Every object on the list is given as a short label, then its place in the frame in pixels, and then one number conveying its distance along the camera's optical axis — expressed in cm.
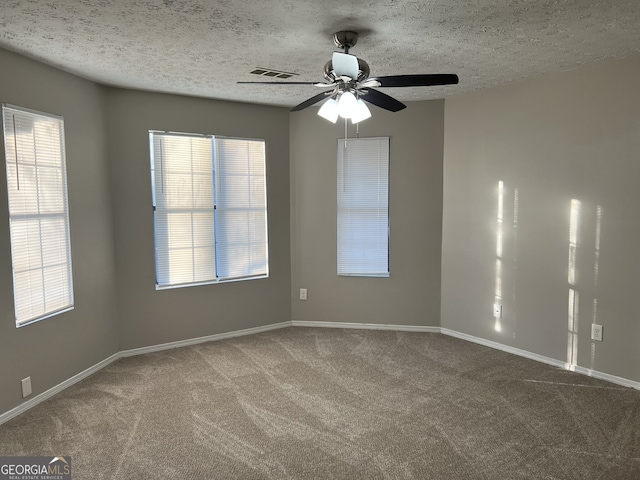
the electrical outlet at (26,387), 322
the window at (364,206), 491
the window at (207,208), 439
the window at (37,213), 316
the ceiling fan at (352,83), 243
